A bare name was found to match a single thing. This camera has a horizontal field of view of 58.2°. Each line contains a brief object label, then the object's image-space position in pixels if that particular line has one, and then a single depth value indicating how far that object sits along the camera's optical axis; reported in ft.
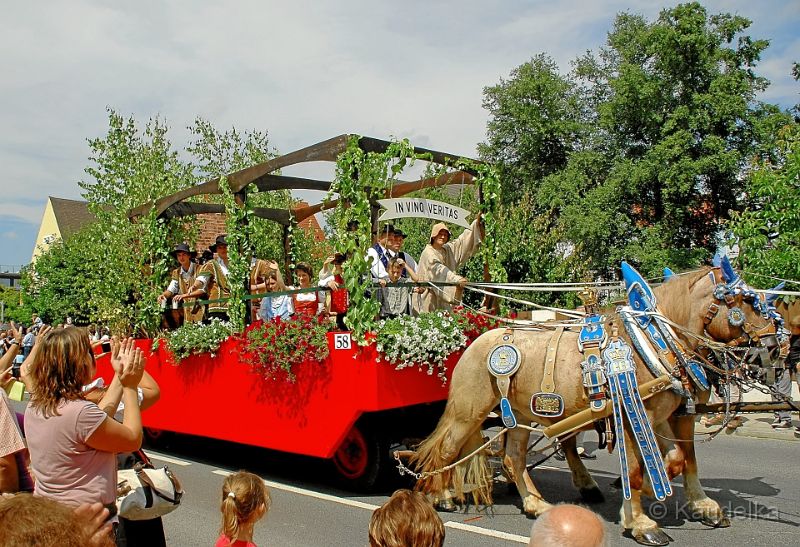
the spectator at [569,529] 6.75
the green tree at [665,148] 82.64
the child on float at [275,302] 29.36
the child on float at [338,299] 22.06
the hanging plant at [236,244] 25.93
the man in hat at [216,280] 29.53
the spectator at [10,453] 11.31
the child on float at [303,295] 28.66
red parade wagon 20.83
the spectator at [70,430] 10.08
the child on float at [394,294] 22.49
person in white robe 23.76
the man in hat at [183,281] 29.94
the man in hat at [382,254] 24.96
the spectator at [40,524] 5.38
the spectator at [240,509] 10.36
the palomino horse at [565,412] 17.51
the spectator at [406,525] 7.95
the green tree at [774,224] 32.32
